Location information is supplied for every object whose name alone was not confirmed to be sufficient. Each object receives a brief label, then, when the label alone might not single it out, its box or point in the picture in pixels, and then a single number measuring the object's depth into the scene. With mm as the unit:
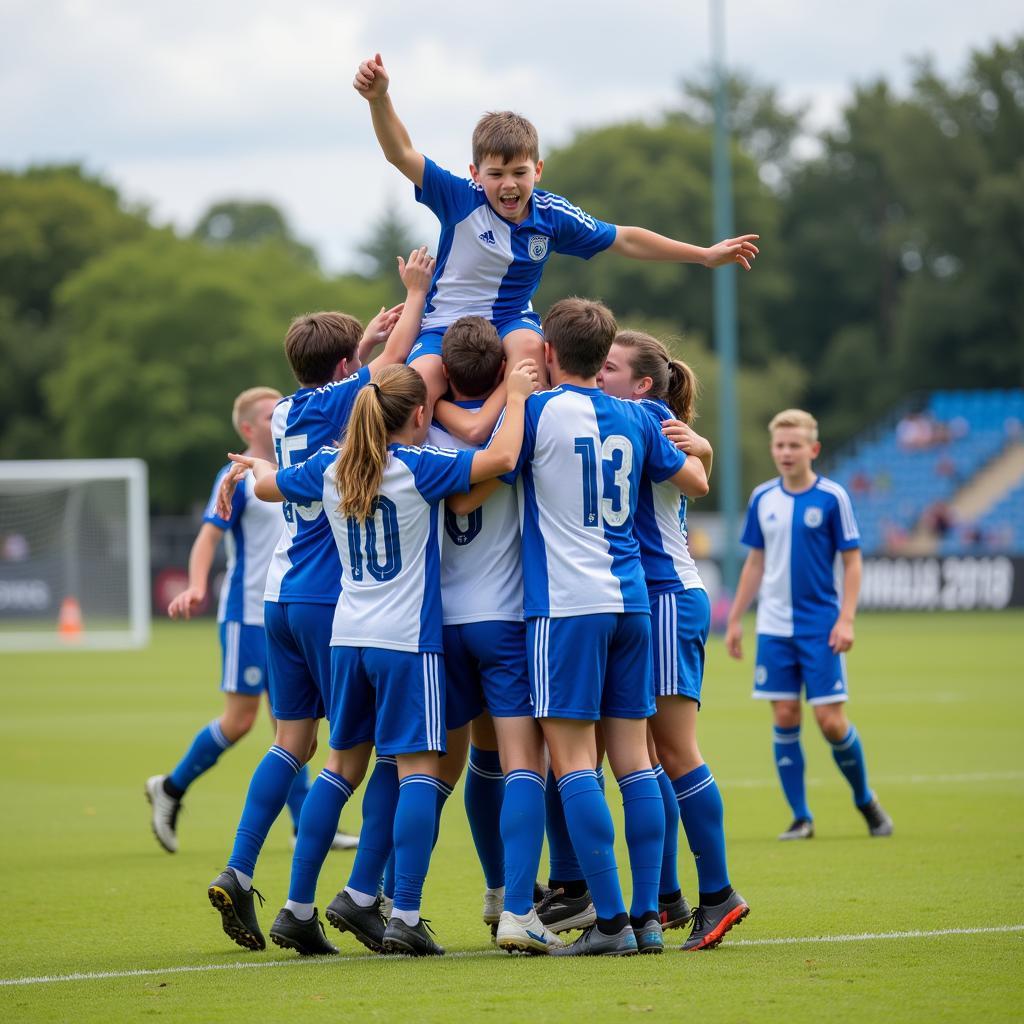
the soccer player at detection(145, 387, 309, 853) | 18312
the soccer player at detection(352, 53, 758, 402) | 12758
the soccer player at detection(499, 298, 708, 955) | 12008
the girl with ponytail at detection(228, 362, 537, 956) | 12070
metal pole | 62062
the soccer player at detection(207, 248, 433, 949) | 12922
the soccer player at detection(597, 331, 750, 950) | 12664
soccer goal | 64437
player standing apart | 19156
